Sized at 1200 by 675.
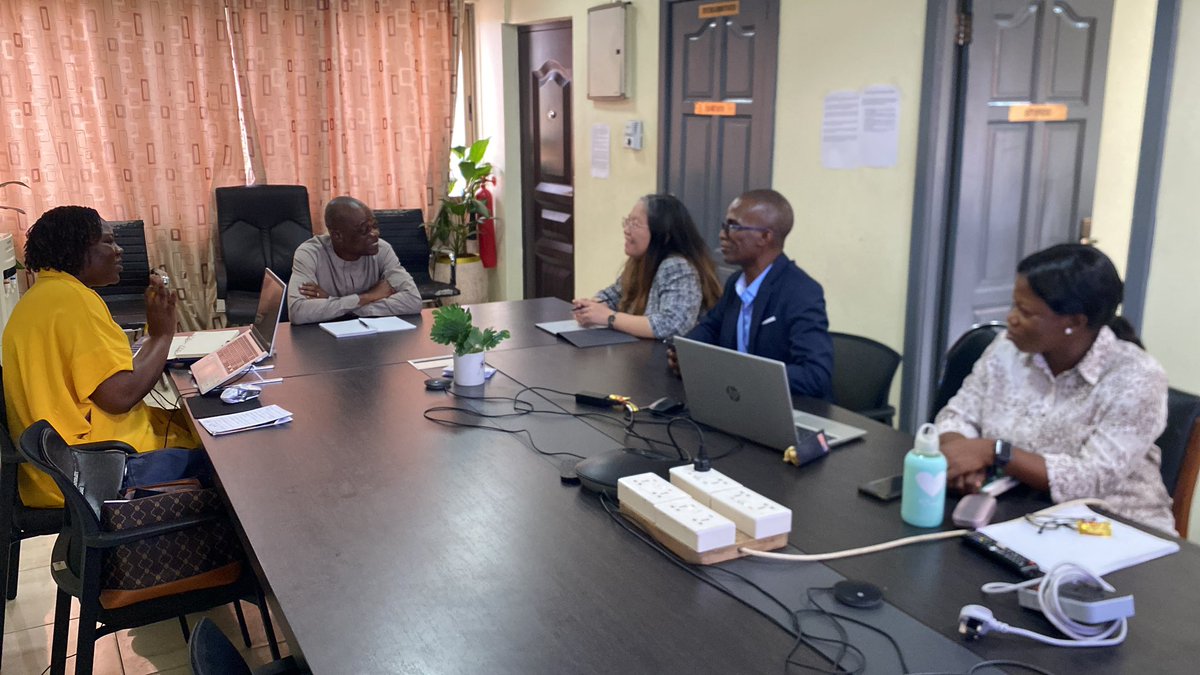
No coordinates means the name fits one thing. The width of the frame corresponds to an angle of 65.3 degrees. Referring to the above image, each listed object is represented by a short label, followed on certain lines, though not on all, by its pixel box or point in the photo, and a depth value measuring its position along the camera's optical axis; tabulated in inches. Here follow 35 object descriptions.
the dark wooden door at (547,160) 220.7
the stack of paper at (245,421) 88.6
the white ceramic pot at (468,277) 252.1
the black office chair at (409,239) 225.9
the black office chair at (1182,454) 75.4
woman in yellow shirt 92.7
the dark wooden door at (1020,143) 131.3
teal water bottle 64.1
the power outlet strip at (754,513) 61.7
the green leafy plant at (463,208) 242.5
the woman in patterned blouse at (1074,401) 70.3
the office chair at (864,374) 110.0
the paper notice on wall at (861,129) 136.0
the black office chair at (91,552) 74.8
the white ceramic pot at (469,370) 100.1
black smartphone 70.4
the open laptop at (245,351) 103.0
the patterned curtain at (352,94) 228.2
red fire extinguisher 252.5
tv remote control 57.8
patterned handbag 77.8
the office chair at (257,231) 213.5
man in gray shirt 138.3
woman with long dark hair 125.3
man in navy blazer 99.7
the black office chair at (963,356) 96.1
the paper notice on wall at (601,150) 201.8
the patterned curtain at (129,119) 205.0
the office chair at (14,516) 94.2
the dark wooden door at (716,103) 156.2
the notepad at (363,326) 130.3
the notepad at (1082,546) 59.3
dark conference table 51.1
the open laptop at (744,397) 77.8
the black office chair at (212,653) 42.4
